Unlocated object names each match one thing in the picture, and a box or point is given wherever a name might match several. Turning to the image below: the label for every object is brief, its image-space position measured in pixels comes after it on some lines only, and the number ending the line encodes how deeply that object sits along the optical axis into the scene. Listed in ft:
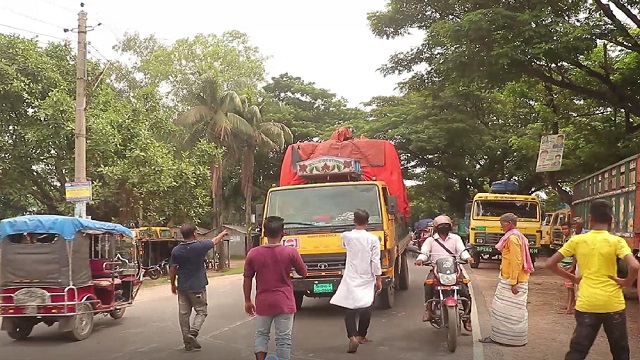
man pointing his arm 25.17
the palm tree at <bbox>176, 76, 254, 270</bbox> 90.27
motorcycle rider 26.12
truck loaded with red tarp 31.86
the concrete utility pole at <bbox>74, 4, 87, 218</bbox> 44.37
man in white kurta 23.77
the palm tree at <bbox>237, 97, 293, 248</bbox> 97.25
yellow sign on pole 42.32
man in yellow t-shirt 16.72
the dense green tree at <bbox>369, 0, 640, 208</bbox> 41.01
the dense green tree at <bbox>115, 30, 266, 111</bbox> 119.96
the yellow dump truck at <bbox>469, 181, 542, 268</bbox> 65.20
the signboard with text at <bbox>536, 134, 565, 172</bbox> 58.23
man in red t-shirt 18.10
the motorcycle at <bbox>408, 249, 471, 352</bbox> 24.39
